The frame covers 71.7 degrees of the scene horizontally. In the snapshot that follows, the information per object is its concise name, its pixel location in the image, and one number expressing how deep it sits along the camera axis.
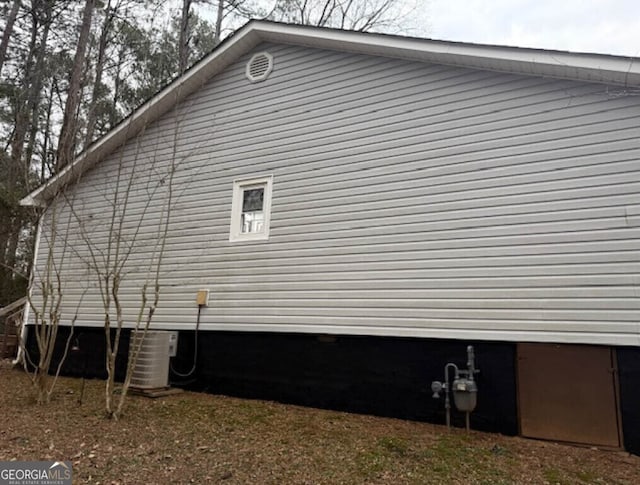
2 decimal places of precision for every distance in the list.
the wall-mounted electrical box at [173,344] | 7.07
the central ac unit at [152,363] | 6.56
